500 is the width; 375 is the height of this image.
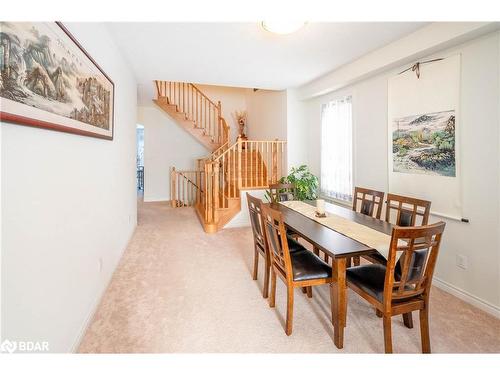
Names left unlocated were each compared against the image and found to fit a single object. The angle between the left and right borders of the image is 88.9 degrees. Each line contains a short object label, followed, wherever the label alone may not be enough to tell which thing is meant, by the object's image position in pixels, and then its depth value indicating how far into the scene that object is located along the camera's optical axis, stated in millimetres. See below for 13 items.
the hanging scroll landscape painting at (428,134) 2393
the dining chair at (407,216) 1887
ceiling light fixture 2027
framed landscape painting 1072
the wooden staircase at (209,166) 4457
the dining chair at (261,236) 2221
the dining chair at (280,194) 3418
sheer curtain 3932
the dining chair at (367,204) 2627
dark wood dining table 1644
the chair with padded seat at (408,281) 1395
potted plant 3969
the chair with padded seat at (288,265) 1795
